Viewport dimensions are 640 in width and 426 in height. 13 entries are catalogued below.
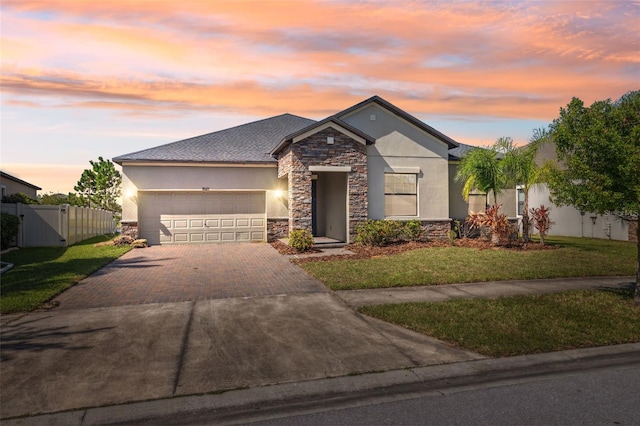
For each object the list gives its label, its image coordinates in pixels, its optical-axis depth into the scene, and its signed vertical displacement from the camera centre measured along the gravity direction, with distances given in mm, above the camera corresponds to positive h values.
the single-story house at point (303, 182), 17578 +1596
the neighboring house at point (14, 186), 25267 +2205
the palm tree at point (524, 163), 17125 +2136
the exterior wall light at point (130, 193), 18938 +1104
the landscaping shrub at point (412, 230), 18145 -645
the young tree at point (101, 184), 41406 +3373
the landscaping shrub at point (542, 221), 17053 -279
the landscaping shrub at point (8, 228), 16828 -405
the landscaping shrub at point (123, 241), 18139 -1039
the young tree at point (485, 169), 17766 +1964
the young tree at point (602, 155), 7500 +1114
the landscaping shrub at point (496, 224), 16531 -380
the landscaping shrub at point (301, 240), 15875 -928
